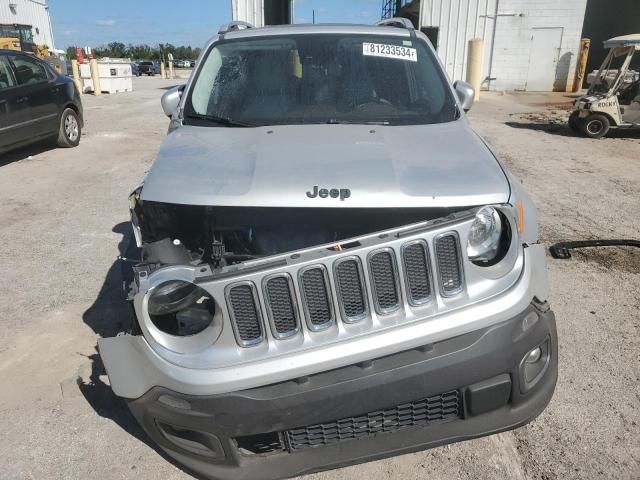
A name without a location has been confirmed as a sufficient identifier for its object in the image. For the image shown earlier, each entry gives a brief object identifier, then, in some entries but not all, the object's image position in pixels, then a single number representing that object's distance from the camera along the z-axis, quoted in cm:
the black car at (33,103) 832
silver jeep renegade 199
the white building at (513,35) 2042
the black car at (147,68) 4426
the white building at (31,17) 3638
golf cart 1084
